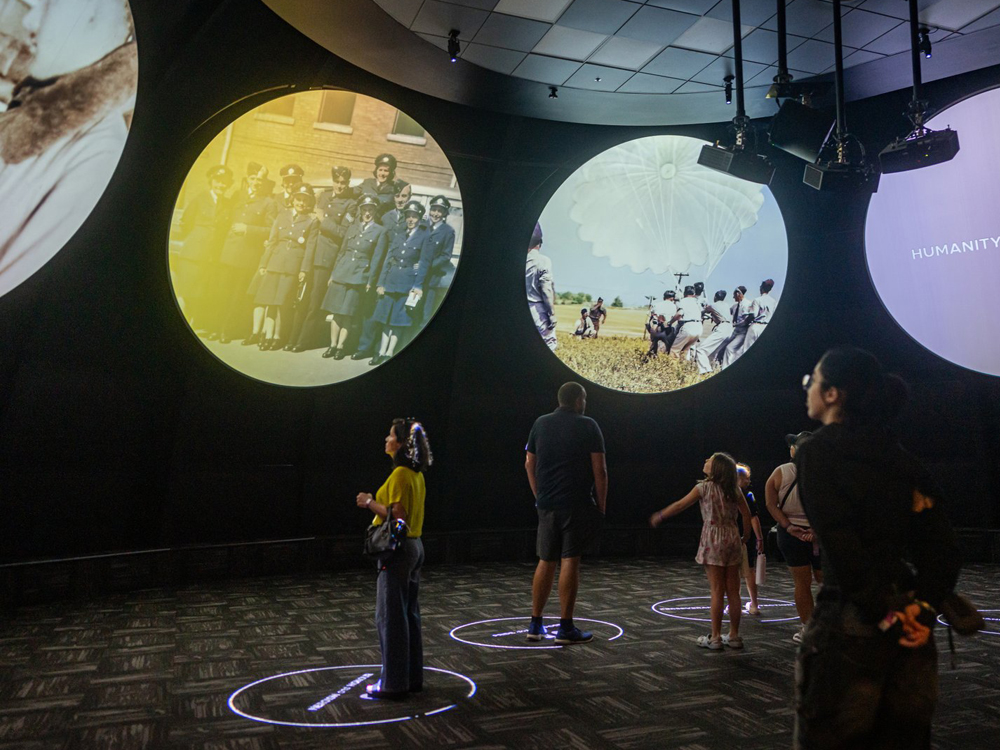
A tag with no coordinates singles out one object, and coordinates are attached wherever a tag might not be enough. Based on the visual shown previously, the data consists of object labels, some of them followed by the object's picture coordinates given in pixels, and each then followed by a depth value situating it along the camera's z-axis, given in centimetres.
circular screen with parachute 722
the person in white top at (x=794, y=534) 392
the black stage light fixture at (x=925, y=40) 533
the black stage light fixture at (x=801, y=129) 488
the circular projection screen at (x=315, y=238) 559
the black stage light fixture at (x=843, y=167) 488
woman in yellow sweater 305
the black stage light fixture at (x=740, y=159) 512
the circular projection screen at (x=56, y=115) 402
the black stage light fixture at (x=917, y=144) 488
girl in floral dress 393
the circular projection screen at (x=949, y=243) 648
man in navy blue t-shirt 411
